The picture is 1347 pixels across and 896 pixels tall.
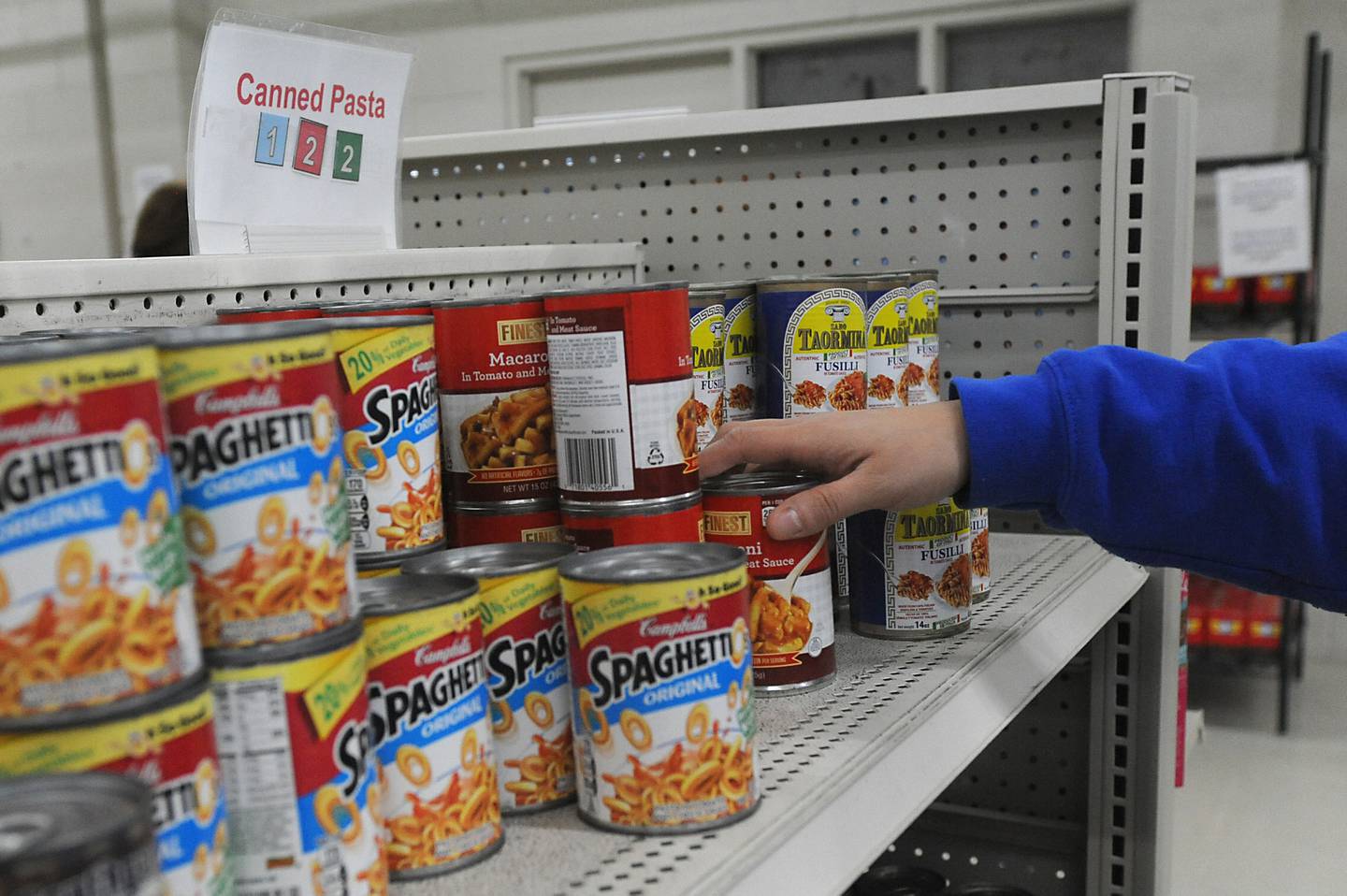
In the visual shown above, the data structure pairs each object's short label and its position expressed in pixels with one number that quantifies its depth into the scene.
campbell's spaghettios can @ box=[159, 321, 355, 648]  0.64
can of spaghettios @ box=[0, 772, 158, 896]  0.46
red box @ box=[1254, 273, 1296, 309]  4.37
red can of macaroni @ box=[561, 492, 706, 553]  1.00
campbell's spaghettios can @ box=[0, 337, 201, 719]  0.55
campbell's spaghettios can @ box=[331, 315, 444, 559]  0.87
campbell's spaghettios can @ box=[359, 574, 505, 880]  0.74
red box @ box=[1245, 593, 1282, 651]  4.24
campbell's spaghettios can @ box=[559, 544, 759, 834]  0.77
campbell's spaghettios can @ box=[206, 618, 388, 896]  0.65
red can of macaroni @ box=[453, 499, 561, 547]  1.06
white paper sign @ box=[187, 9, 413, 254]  1.26
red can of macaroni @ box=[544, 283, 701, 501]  0.98
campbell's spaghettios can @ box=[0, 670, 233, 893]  0.56
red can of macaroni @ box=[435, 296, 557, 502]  1.04
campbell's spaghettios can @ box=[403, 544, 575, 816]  0.84
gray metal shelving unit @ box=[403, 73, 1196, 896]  1.63
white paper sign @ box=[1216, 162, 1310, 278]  4.27
